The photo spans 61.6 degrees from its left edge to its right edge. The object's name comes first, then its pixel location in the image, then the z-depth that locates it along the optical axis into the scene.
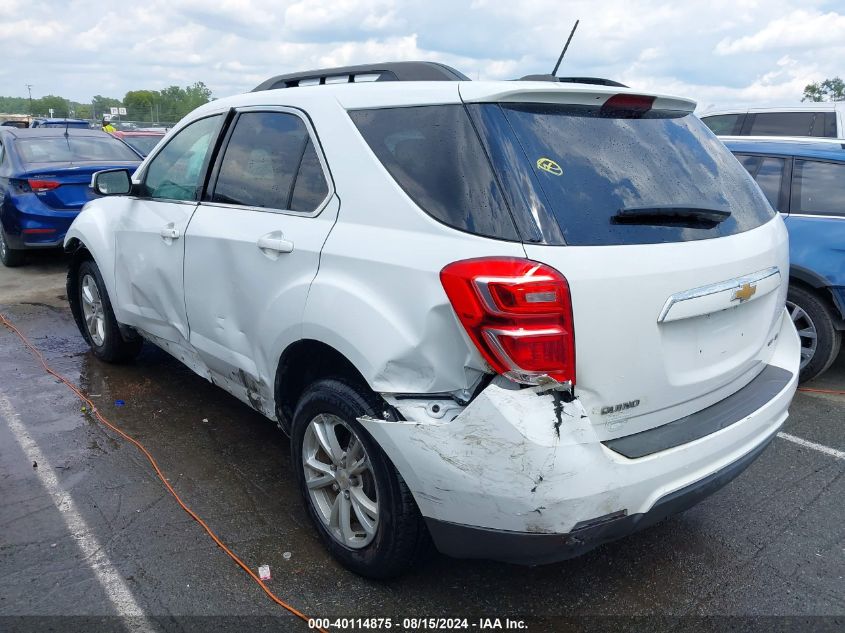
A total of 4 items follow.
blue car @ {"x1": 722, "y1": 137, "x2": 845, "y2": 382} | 4.72
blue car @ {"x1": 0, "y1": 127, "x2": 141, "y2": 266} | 7.93
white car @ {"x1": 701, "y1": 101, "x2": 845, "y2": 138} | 8.74
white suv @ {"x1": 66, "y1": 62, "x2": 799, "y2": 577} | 2.11
